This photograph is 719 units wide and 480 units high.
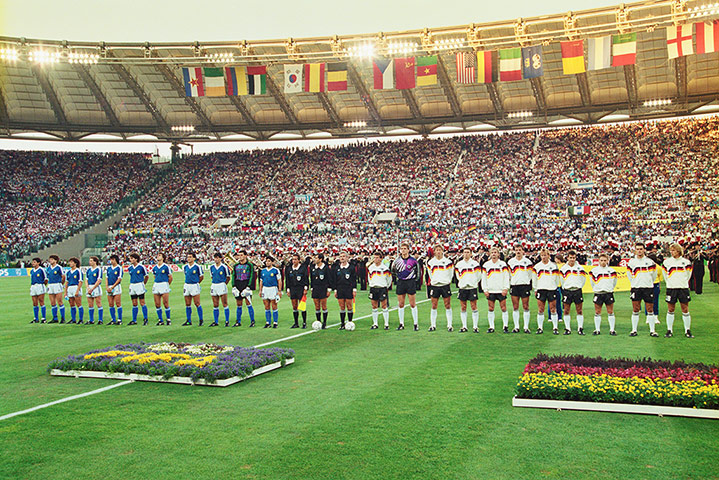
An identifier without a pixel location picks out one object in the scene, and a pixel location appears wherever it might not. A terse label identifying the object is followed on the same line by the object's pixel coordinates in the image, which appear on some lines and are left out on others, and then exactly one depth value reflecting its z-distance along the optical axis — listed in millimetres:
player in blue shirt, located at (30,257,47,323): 19172
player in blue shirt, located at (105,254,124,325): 18594
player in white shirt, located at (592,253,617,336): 14172
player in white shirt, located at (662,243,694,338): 13602
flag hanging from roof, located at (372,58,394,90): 34594
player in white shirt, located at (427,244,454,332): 15422
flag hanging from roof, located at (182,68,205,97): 37312
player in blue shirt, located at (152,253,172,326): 18266
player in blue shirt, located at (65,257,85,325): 19234
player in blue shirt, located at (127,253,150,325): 18375
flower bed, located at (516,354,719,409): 7789
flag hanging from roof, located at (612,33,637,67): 30453
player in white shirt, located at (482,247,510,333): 15070
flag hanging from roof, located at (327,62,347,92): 35625
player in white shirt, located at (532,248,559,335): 14820
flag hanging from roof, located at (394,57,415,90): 34562
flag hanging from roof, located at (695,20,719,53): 28603
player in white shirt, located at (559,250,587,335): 14336
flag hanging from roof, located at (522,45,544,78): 32969
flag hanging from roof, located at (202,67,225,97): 37375
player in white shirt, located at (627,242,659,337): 13867
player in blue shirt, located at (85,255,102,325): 18781
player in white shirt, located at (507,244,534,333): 15008
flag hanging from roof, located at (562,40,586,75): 31547
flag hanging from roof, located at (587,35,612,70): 30953
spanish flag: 35562
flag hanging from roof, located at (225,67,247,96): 37375
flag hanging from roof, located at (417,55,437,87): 34750
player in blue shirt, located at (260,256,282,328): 16719
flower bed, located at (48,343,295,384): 10188
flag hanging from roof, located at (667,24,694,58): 28484
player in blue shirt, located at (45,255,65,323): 19250
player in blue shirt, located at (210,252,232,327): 17641
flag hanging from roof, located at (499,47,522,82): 33219
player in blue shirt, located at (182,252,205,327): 17828
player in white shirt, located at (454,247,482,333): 15281
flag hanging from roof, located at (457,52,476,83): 34531
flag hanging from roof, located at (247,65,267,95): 37344
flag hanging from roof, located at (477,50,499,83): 33562
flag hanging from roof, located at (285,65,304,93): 35875
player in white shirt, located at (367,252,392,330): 15953
